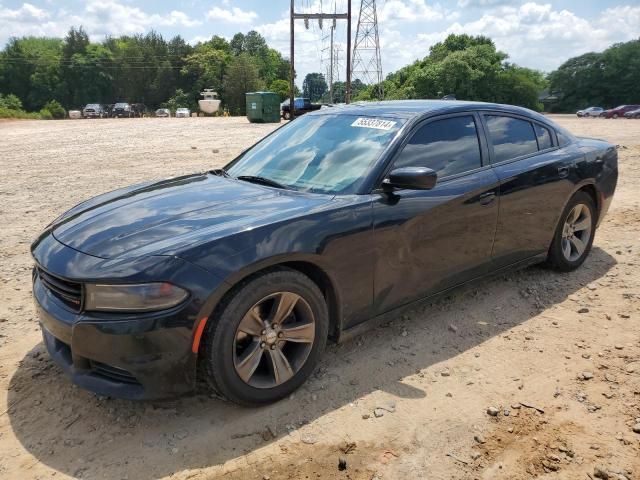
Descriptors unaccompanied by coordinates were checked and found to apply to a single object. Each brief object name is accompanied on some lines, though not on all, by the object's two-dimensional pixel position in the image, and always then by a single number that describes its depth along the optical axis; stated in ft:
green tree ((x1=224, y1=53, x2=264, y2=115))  245.65
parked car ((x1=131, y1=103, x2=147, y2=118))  227.20
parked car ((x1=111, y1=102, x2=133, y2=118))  210.59
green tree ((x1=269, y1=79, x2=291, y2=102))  253.61
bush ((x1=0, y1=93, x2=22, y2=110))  195.70
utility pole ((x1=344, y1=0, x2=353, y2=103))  97.55
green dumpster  105.09
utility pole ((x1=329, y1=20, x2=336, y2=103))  165.93
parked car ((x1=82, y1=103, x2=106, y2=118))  203.62
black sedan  8.37
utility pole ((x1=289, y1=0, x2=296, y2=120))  97.73
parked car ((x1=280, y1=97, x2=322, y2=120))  108.88
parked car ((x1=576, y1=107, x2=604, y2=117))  186.40
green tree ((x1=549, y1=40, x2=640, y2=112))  242.17
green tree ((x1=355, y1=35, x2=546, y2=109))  157.69
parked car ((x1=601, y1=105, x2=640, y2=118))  171.42
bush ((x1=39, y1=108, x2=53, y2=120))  198.68
